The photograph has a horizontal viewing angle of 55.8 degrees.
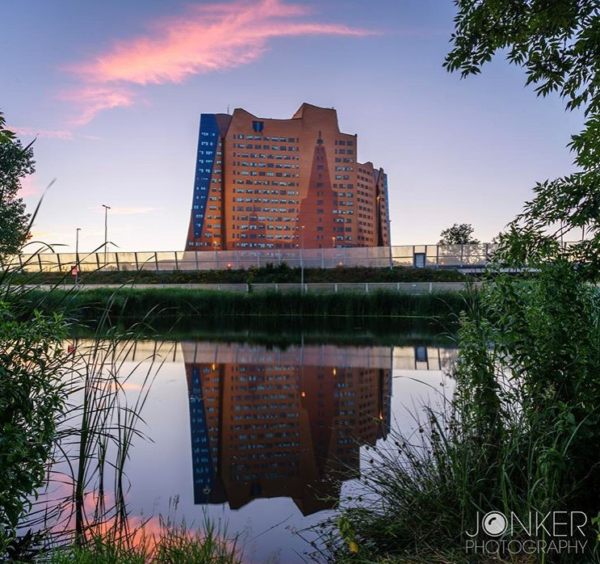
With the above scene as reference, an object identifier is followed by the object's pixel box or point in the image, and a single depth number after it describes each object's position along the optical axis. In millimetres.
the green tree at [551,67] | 3748
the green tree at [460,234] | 73562
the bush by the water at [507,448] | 3283
